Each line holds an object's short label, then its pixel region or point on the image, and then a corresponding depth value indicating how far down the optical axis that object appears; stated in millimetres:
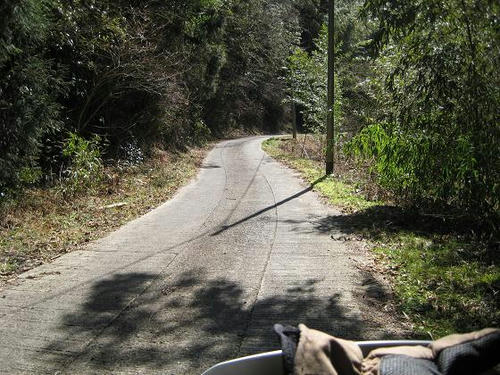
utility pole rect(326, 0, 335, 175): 16938
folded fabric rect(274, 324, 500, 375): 2221
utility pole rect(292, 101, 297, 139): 39156
